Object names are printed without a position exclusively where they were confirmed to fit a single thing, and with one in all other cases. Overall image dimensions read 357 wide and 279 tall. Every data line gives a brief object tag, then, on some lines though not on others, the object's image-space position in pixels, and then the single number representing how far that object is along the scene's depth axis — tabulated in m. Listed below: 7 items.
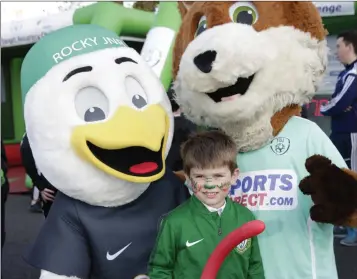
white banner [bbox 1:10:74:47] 7.14
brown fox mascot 1.80
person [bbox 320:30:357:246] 4.64
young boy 1.72
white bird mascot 1.77
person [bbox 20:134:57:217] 3.07
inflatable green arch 5.32
